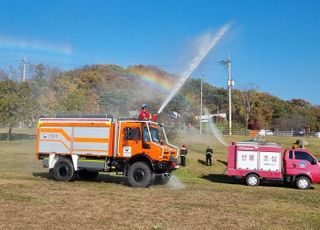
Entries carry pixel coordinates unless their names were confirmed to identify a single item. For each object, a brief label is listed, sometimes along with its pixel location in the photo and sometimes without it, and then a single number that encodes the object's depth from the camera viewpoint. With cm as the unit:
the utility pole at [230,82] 6531
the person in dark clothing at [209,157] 3212
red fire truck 2231
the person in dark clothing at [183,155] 3091
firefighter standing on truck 1917
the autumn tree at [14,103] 5072
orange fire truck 1845
